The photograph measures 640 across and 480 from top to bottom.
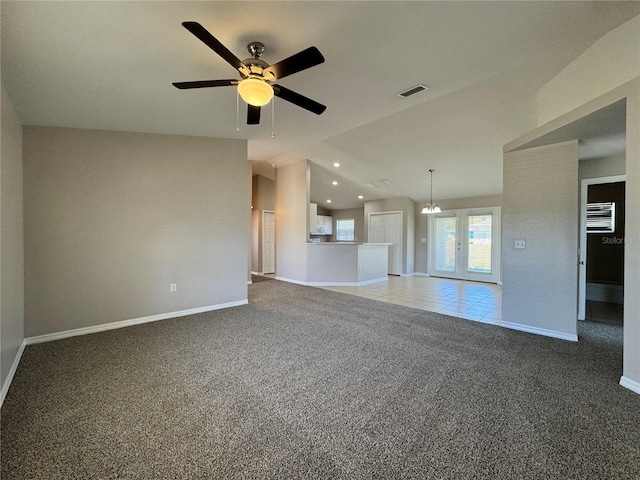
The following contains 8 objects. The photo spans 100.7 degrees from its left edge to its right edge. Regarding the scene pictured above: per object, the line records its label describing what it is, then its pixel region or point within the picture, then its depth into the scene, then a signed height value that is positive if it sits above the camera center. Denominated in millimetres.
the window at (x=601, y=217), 5023 +388
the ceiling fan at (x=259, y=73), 1805 +1224
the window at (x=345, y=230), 10573 +262
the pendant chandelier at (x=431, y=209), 6623 +690
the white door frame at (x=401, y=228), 8531 +257
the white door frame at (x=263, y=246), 8430 -319
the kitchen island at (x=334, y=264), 6848 -721
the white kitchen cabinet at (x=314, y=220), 8505 +589
